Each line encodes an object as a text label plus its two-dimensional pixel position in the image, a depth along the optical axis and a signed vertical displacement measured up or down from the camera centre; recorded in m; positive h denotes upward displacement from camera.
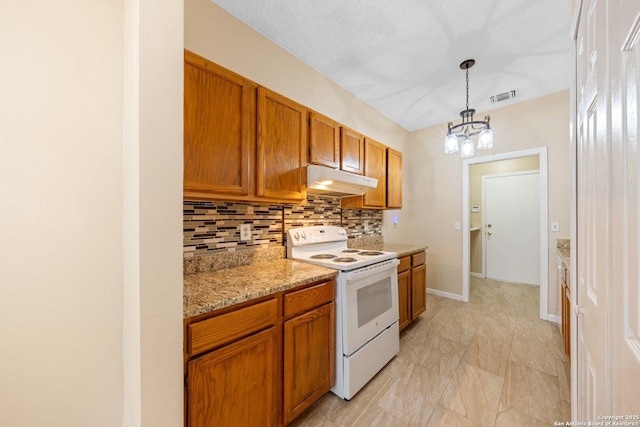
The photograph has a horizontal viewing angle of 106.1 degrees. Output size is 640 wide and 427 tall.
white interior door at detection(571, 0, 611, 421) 0.61 +0.00
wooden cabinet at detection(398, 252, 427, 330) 2.40 -0.80
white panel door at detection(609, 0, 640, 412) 0.44 +0.01
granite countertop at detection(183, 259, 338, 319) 1.03 -0.38
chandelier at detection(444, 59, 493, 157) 2.10 +0.67
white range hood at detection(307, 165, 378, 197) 1.79 +0.25
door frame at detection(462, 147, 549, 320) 2.74 -0.16
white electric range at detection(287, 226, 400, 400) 1.59 -0.66
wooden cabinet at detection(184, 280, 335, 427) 0.99 -0.72
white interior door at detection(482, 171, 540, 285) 4.04 -0.25
